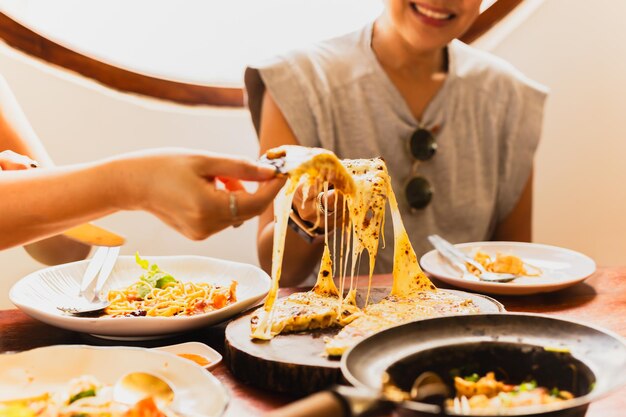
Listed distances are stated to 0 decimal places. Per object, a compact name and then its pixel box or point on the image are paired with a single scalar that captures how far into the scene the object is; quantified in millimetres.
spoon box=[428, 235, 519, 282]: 1951
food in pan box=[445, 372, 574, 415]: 972
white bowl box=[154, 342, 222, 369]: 1348
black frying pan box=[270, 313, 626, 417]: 1004
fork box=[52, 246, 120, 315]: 1626
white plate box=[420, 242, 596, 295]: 1802
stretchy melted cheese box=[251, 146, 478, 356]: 1374
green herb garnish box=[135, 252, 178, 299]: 1768
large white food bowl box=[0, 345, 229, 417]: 1135
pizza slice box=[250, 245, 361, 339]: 1411
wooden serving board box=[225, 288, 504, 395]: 1215
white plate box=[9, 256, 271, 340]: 1455
